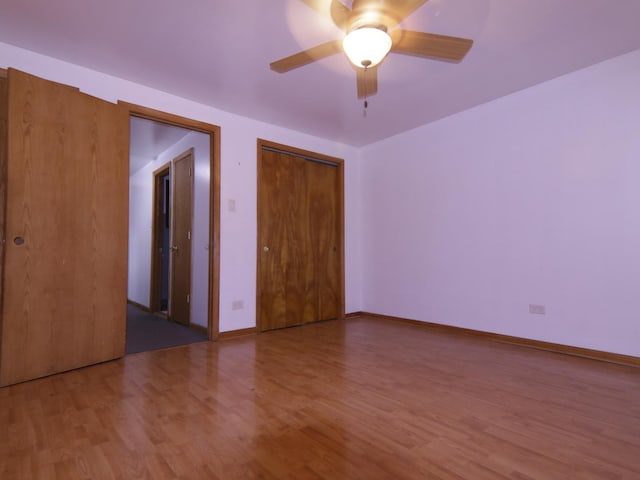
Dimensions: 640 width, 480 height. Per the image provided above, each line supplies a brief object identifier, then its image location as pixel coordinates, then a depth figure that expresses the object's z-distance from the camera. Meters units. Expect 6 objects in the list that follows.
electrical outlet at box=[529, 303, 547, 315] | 3.13
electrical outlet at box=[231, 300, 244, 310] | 3.67
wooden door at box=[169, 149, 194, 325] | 4.29
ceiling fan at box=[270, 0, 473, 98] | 1.74
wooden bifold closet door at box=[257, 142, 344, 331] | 4.07
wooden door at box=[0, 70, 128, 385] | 2.30
